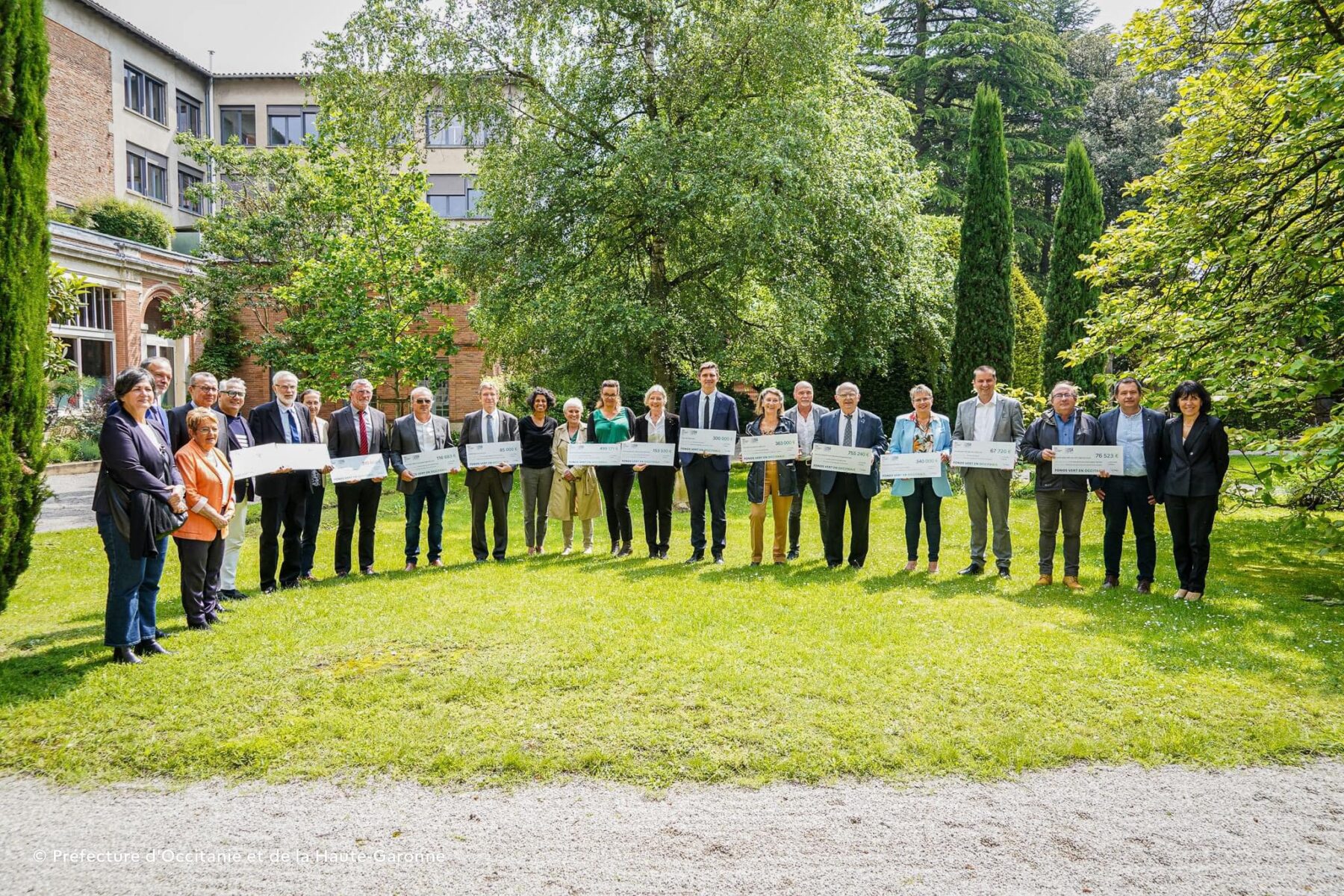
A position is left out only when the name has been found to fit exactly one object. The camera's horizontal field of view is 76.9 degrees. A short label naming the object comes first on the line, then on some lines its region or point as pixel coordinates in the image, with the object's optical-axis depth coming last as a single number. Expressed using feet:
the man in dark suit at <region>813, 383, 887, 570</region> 30.99
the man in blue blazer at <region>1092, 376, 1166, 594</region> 26.71
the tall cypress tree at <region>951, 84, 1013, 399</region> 66.13
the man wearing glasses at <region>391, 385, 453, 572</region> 31.42
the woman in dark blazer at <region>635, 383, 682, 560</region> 33.04
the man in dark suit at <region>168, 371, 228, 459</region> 24.88
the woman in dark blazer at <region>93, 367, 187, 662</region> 19.98
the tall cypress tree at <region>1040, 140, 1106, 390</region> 65.41
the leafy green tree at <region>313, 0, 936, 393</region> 53.83
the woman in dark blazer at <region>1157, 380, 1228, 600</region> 25.48
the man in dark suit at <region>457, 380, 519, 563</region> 32.58
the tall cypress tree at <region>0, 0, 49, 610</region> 23.99
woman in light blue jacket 30.37
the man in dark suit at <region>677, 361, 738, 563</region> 32.58
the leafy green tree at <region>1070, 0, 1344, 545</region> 27.27
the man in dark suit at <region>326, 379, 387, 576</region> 30.27
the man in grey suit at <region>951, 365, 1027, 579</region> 29.17
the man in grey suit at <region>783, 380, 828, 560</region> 32.42
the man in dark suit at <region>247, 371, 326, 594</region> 28.02
